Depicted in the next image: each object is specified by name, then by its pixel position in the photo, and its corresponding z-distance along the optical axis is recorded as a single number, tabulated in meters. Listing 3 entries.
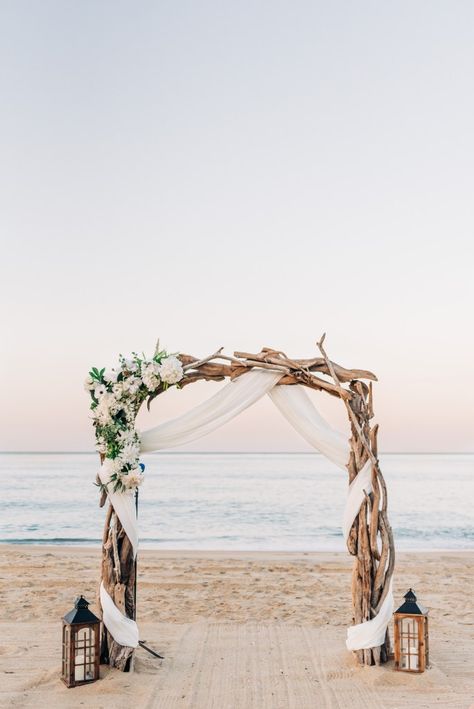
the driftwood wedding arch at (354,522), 4.75
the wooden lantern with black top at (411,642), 4.67
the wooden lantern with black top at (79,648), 4.45
